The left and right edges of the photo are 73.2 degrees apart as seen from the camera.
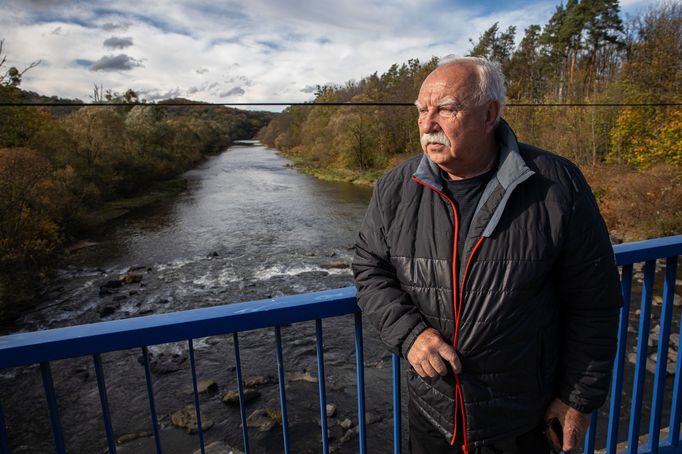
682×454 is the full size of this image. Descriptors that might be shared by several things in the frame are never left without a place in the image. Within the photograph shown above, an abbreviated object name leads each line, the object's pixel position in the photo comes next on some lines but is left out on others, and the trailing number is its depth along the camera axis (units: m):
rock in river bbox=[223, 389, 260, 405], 7.50
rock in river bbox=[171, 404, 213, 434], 6.84
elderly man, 1.39
